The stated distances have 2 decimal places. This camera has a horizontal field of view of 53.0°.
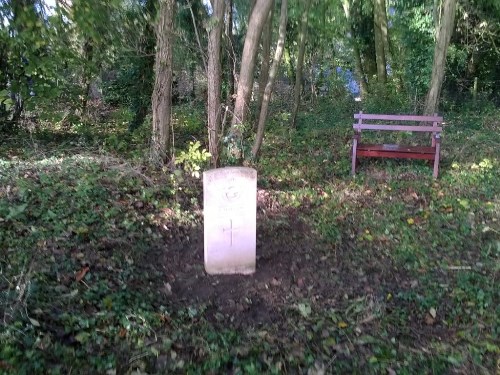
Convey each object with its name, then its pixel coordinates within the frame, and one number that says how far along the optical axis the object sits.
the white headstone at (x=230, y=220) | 4.95
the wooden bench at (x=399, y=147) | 8.70
